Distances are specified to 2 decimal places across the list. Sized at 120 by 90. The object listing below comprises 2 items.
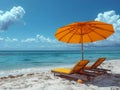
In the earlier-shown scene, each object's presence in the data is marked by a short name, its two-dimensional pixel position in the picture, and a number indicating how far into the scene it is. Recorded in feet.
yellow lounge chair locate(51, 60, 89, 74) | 12.20
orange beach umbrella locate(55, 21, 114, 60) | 12.48
